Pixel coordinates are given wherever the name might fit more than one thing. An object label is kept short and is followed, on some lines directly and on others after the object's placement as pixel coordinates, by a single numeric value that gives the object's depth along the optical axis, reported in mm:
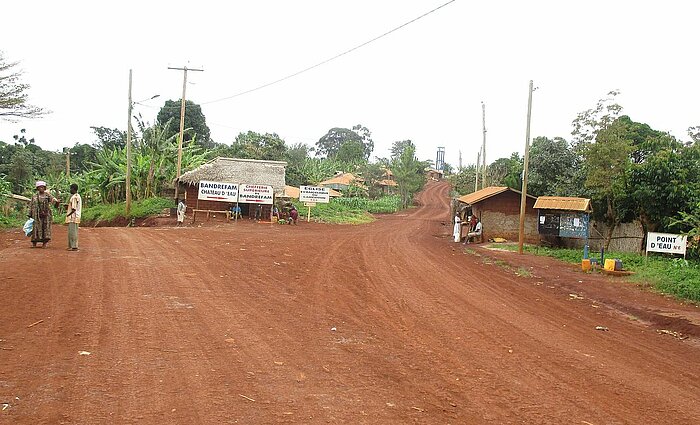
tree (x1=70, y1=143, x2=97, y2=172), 51344
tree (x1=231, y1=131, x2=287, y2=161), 51875
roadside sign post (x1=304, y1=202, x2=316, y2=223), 34312
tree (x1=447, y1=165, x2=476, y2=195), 57797
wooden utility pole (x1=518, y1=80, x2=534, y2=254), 21359
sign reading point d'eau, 16406
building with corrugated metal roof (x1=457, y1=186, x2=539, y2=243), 27922
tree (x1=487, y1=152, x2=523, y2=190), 50725
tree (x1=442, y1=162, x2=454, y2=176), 134500
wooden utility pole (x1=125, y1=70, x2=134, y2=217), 30578
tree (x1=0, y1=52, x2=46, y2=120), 17609
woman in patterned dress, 13562
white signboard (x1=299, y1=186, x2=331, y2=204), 33938
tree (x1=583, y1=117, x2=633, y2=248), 23734
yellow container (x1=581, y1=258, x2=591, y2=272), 17250
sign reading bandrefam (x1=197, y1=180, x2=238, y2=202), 30250
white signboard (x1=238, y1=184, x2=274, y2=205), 31062
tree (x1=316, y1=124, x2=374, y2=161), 114812
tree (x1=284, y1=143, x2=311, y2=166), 73250
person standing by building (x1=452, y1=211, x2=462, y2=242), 26859
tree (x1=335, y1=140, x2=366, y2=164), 93062
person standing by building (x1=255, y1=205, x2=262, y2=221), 32794
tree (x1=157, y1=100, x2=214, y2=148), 61397
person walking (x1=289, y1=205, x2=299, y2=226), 31609
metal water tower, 136625
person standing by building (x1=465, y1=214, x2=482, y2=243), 26719
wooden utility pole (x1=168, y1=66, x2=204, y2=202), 30438
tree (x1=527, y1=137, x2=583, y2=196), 30089
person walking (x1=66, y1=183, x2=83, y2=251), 13734
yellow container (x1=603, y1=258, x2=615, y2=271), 16564
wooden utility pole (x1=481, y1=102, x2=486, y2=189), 36875
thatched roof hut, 32875
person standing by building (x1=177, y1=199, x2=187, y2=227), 28266
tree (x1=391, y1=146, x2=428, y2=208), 61034
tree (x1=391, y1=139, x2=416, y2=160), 121262
